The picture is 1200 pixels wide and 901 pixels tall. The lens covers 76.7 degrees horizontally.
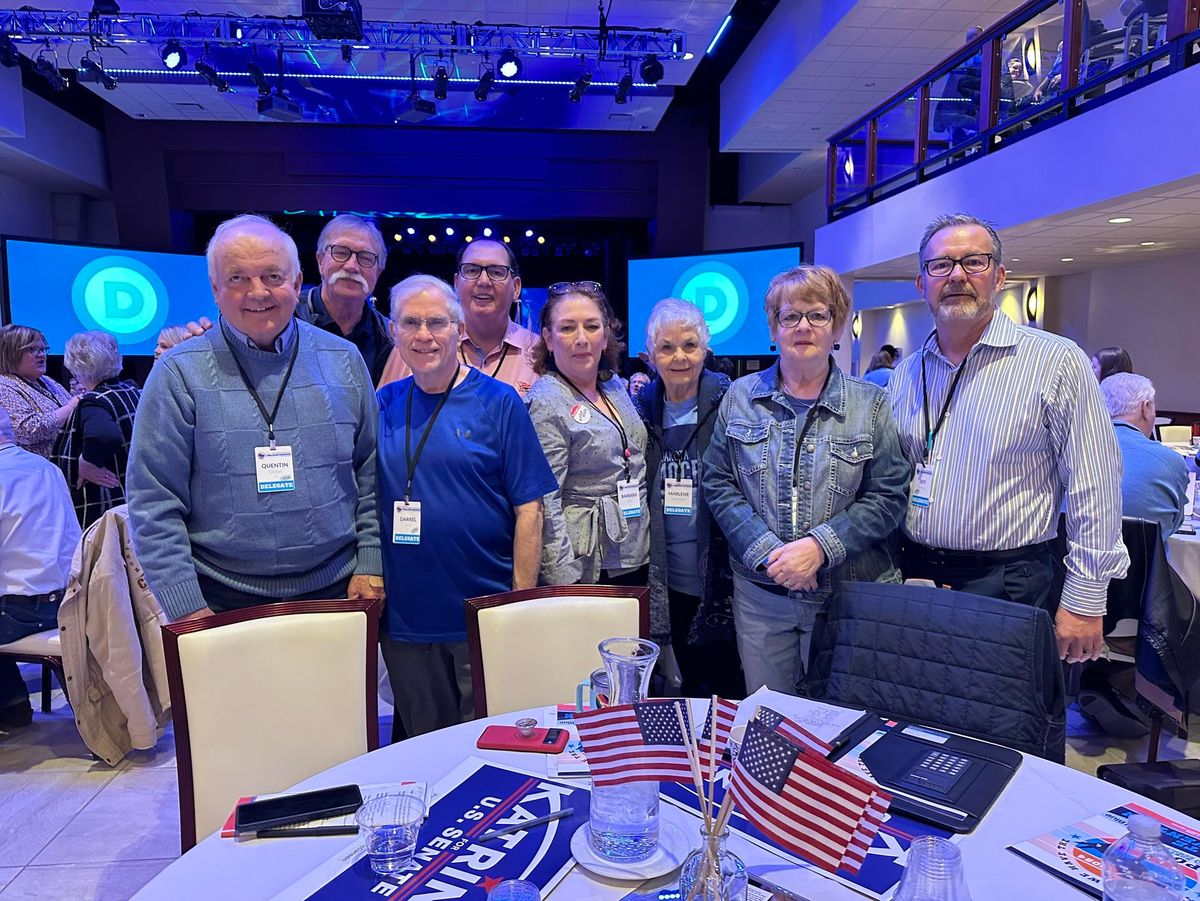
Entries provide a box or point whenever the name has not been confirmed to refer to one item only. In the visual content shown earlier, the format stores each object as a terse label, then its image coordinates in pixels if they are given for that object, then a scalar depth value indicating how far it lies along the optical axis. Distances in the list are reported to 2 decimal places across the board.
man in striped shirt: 1.97
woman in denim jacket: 2.12
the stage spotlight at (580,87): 7.25
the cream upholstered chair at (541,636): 1.88
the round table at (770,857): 1.06
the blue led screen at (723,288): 8.41
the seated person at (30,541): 3.02
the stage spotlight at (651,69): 7.01
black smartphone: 1.21
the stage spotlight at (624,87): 7.18
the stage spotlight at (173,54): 6.75
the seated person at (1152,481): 3.09
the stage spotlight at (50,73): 6.79
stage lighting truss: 6.54
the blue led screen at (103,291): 8.33
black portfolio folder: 1.23
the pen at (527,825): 1.19
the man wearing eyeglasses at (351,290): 2.94
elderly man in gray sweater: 1.91
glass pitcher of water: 1.11
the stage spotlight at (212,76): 6.82
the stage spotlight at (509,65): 7.06
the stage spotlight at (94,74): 6.84
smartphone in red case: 1.47
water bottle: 0.89
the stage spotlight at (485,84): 7.27
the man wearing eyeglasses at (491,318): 2.99
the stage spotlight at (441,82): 7.15
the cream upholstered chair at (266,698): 1.64
